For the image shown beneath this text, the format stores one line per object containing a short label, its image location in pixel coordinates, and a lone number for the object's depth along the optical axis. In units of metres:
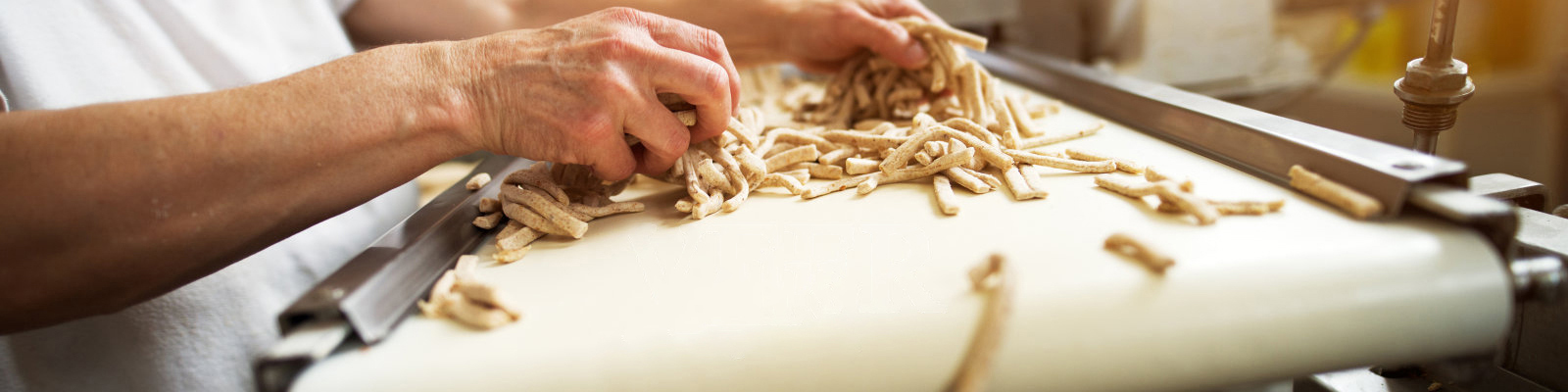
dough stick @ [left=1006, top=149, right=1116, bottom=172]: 0.82
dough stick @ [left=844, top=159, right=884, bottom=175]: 0.89
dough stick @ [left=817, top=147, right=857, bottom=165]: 0.94
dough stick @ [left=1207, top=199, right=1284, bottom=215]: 0.64
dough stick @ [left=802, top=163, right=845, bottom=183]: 0.90
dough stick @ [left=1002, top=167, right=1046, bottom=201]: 0.76
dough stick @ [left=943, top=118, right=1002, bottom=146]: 0.90
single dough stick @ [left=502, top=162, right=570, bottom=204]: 0.82
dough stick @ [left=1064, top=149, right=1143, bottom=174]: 0.81
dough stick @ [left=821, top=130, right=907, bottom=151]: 0.93
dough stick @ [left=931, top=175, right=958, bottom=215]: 0.74
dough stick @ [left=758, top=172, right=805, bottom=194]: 0.85
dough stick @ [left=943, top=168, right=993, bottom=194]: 0.80
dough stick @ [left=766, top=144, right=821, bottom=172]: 0.93
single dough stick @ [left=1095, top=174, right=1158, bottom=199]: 0.71
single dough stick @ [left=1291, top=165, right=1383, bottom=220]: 0.61
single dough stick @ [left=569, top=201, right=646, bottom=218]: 0.81
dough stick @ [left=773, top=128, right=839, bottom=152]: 0.98
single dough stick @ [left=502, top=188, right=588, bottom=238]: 0.75
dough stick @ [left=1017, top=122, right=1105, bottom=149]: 0.96
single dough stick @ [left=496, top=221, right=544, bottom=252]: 0.73
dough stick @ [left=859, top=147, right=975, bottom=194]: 0.83
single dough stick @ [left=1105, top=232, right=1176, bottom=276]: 0.54
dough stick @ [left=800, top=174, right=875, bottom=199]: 0.84
